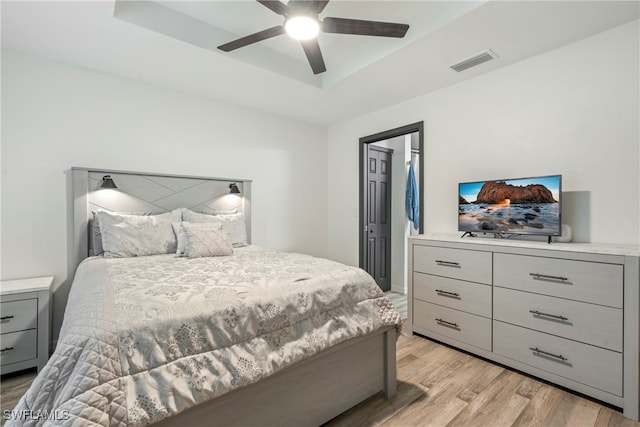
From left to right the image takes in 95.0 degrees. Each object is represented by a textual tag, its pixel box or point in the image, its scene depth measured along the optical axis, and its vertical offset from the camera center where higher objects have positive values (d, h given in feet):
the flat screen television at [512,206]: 7.22 +0.01
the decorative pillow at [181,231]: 8.69 -0.71
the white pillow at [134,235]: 8.31 -0.78
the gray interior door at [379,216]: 13.91 -0.42
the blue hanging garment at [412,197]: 14.47 +0.49
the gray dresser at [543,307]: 5.72 -2.39
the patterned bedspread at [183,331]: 3.13 -1.72
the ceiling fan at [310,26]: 5.60 +3.79
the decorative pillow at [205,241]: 8.38 -0.97
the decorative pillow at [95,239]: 8.75 -0.91
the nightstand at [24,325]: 6.83 -2.79
